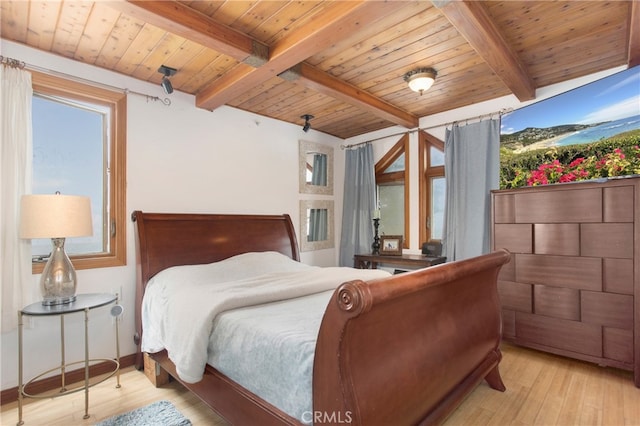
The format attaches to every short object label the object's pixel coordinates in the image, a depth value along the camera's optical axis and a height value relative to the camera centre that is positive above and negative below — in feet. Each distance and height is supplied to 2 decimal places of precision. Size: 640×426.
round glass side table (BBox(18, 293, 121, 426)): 6.30 -2.00
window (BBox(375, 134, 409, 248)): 13.76 +1.06
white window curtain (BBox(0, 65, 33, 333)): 6.94 +0.66
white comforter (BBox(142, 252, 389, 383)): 5.82 -1.81
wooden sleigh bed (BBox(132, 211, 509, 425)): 3.72 -2.11
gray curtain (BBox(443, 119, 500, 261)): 10.96 +0.99
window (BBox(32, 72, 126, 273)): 8.11 +1.58
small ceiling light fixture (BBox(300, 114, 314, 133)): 12.96 +3.83
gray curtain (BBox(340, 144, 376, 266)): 14.65 +0.42
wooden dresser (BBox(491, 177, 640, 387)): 7.55 -1.53
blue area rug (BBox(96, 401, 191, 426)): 6.29 -4.25
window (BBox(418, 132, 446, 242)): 13.03 +0.96
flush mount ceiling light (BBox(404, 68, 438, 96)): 8.86 +3.83
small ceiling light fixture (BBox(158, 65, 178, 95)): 8.76 +3.94
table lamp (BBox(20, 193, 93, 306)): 6.56 -0.32
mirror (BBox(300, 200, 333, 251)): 14.10 -0.59
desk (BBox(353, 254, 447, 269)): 11.59 -1.90
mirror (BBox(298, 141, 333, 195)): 14.16 +2.11
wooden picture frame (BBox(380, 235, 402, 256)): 13.20 -1.41
